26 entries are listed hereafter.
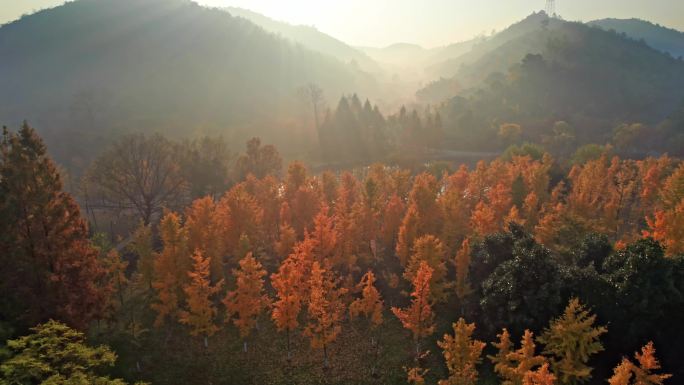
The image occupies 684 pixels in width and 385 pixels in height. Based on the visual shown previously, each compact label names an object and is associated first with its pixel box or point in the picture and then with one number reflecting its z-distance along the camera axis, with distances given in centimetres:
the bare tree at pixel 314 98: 12995
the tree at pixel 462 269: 3706
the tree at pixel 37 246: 2583
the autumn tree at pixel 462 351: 2531
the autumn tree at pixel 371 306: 3391
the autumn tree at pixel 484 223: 4178
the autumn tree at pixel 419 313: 3031
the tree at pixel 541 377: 2006
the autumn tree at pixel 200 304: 3160
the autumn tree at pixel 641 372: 2010
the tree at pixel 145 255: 3672
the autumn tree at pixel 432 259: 3512
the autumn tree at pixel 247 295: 3269
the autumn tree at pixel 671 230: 3462
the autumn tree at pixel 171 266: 3475
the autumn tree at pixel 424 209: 4572
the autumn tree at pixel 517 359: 2309
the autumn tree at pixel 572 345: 2412
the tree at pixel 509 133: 11419
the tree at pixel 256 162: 6862
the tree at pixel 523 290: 2894
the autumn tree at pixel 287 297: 3123
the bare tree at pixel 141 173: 5534
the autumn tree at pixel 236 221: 4378
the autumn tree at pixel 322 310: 3038
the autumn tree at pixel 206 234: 4000
